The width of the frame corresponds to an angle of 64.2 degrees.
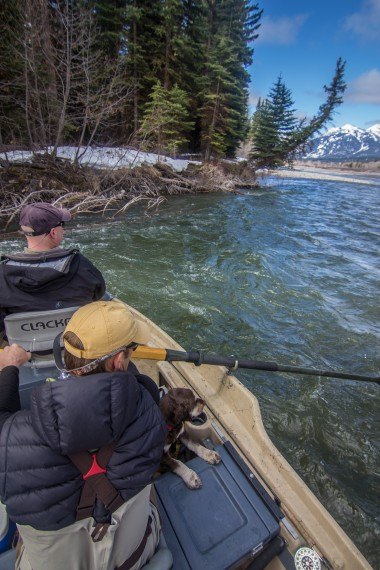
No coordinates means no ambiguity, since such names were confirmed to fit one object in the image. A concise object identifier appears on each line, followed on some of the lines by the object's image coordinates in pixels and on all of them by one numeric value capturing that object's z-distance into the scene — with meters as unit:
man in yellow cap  1.05
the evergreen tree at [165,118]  17.95
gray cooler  1.78
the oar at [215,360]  2.56
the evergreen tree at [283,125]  28.25
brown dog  2.14
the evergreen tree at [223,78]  22.65
